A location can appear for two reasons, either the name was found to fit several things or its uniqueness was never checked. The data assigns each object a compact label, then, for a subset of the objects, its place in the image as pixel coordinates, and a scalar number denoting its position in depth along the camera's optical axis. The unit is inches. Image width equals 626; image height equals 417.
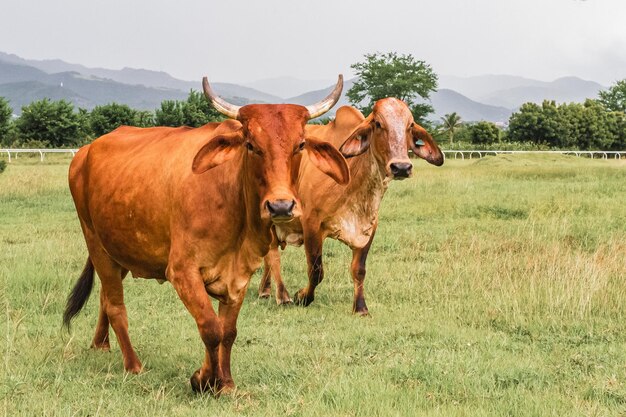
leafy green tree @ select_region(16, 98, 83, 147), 2084.2
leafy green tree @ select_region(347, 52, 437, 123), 3134.8
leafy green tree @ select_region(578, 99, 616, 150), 3147.1
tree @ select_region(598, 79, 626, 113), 3909.9
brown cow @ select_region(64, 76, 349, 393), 174.1
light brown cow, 300.8
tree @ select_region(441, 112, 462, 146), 4114.7
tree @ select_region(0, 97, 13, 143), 2068.4
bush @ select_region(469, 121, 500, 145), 3063.5
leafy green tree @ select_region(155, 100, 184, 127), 2320.4
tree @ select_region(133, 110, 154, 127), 2308.1
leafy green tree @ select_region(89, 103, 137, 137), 2234.3
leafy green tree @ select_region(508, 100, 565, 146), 3122.5
